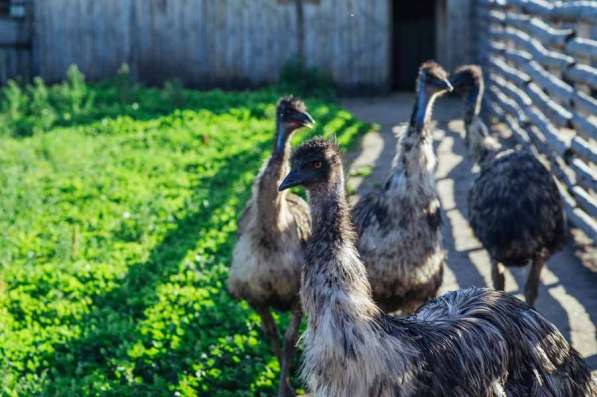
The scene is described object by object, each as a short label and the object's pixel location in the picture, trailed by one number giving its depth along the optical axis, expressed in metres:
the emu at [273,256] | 6.66
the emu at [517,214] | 7.36
